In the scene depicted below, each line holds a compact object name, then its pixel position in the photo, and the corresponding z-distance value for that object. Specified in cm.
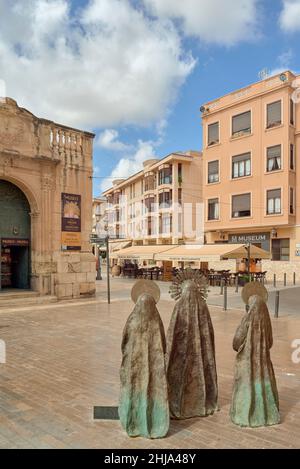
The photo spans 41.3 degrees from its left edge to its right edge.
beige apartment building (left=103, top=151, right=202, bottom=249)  3928
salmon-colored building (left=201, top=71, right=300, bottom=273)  2758
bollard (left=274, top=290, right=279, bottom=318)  1159
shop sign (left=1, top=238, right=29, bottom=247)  1459
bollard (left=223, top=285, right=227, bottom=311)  1316
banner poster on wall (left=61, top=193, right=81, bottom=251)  1559
